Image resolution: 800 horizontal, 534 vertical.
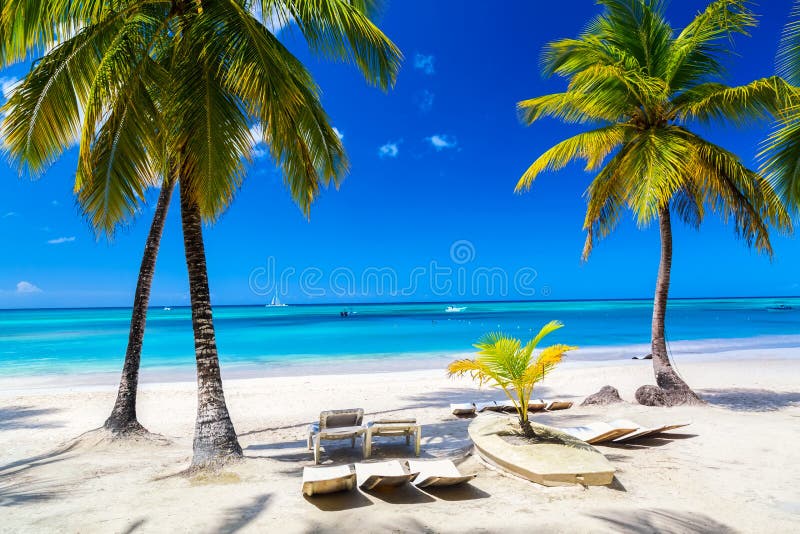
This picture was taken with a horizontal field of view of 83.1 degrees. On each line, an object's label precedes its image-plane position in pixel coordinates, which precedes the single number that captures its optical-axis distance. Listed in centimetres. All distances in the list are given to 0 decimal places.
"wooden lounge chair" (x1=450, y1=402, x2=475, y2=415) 819
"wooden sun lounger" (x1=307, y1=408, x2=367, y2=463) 576
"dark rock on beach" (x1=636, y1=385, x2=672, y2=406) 849
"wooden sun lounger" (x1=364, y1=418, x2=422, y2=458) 593
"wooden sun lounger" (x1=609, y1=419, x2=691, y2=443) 589
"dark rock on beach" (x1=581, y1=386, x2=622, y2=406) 897
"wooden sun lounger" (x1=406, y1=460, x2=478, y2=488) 425
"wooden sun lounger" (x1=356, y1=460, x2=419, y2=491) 421
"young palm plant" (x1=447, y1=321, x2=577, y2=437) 506
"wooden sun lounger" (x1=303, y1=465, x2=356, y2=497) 416
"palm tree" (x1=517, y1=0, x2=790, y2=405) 765
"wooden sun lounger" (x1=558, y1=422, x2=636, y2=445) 579
